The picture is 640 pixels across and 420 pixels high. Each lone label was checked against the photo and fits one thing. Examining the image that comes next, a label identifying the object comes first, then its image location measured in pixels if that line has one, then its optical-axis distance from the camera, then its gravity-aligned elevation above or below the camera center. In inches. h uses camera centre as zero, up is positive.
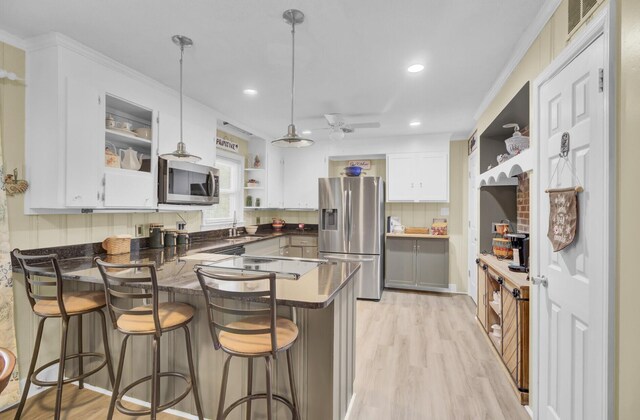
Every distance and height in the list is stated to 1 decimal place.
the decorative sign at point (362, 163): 215.2 +33.1
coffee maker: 94.9 -13.3
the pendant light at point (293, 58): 74.2 +45.7
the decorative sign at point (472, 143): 166.3 +39.0
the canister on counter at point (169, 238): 127.7 -12.6
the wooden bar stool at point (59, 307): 69.8 -24.4
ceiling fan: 149.3 +44.3
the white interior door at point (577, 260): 50.4 -9.6
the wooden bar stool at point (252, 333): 53.3 -24.5
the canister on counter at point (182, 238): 134.5 -13.2
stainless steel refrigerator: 177.6 -9.8
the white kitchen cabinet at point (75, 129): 84.0 +23.4
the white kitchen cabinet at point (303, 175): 205.0 +23.6
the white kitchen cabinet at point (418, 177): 187.9 +20.9
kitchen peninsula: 64.2 -32.6
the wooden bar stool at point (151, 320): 62.7 -25.0
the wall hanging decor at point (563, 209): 57.7 +0.4
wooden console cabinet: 81.8 -32.9
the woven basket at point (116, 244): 103.9 -12.5
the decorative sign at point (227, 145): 168.9 +36.9
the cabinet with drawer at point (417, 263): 187.6 -33.4
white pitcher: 103.8 +16.7
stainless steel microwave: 112.6 +10.4
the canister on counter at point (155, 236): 122.7 -11.5
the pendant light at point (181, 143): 84.8 +20.9
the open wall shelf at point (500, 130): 99.6 +34.0
